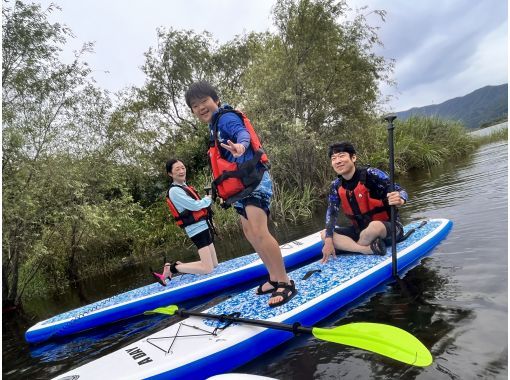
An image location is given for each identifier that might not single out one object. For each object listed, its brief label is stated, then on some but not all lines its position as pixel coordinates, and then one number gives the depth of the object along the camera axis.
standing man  2.95
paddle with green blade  1.93
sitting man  3.88
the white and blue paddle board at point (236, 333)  2.41
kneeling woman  4.62
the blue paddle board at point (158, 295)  4.10
